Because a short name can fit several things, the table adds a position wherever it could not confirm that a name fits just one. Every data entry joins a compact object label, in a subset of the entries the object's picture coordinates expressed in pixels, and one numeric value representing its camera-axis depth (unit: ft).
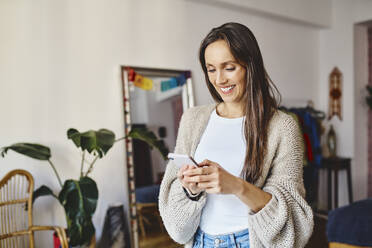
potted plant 6.60
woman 3.20
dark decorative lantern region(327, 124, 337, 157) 13.99
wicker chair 6.81
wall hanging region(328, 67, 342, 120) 14.57
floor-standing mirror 9.09
